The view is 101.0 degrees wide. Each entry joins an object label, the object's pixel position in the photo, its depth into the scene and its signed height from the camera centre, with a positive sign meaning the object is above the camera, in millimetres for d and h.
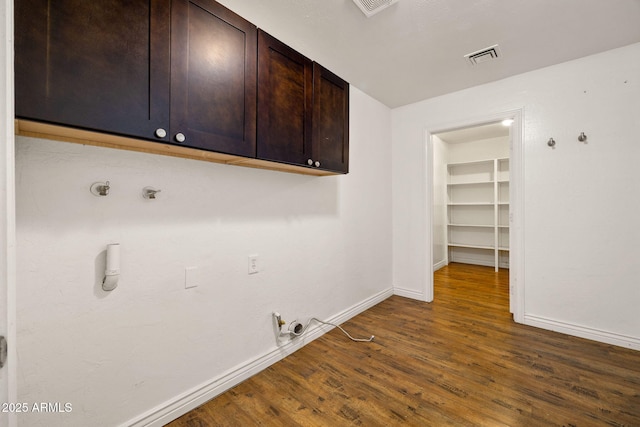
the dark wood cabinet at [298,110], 1627 +760
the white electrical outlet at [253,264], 1906 -343
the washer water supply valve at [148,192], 1402 +136
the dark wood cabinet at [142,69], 911 +630
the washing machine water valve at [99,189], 1241 +136
